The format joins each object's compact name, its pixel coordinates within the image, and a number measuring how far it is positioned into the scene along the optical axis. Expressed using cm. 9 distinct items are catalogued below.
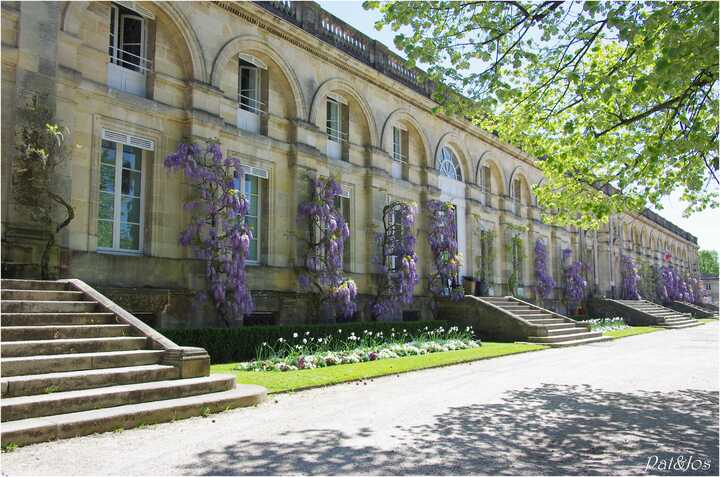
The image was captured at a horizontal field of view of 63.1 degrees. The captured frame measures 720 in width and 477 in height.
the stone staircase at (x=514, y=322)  1875
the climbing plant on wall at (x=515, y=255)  2612
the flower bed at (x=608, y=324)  2466
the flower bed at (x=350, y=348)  1098
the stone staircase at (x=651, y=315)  3256
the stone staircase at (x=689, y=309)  4525
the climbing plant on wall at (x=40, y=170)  993
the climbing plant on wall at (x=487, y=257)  2461
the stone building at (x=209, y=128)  1091
